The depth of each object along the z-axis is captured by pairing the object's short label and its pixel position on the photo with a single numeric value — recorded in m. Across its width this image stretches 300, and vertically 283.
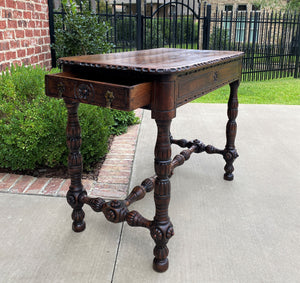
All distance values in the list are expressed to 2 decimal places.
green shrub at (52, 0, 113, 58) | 4.54
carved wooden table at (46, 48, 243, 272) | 1.66
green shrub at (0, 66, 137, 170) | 2.87
